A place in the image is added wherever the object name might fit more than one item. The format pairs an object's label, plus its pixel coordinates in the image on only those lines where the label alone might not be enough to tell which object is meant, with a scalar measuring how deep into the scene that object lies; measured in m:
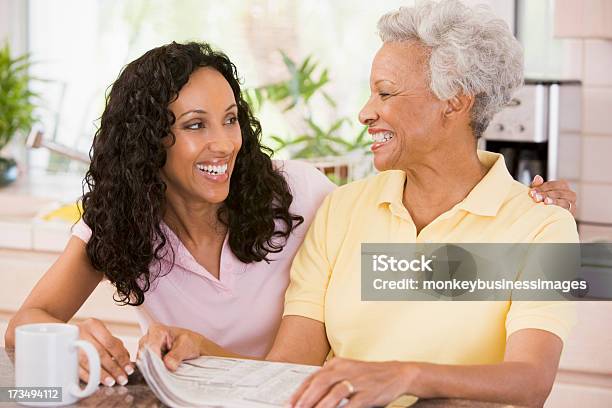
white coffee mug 1.31
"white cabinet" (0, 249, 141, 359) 2.81
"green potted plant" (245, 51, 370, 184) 3.19
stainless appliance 2.85
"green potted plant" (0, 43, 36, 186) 3.52
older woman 1.68
